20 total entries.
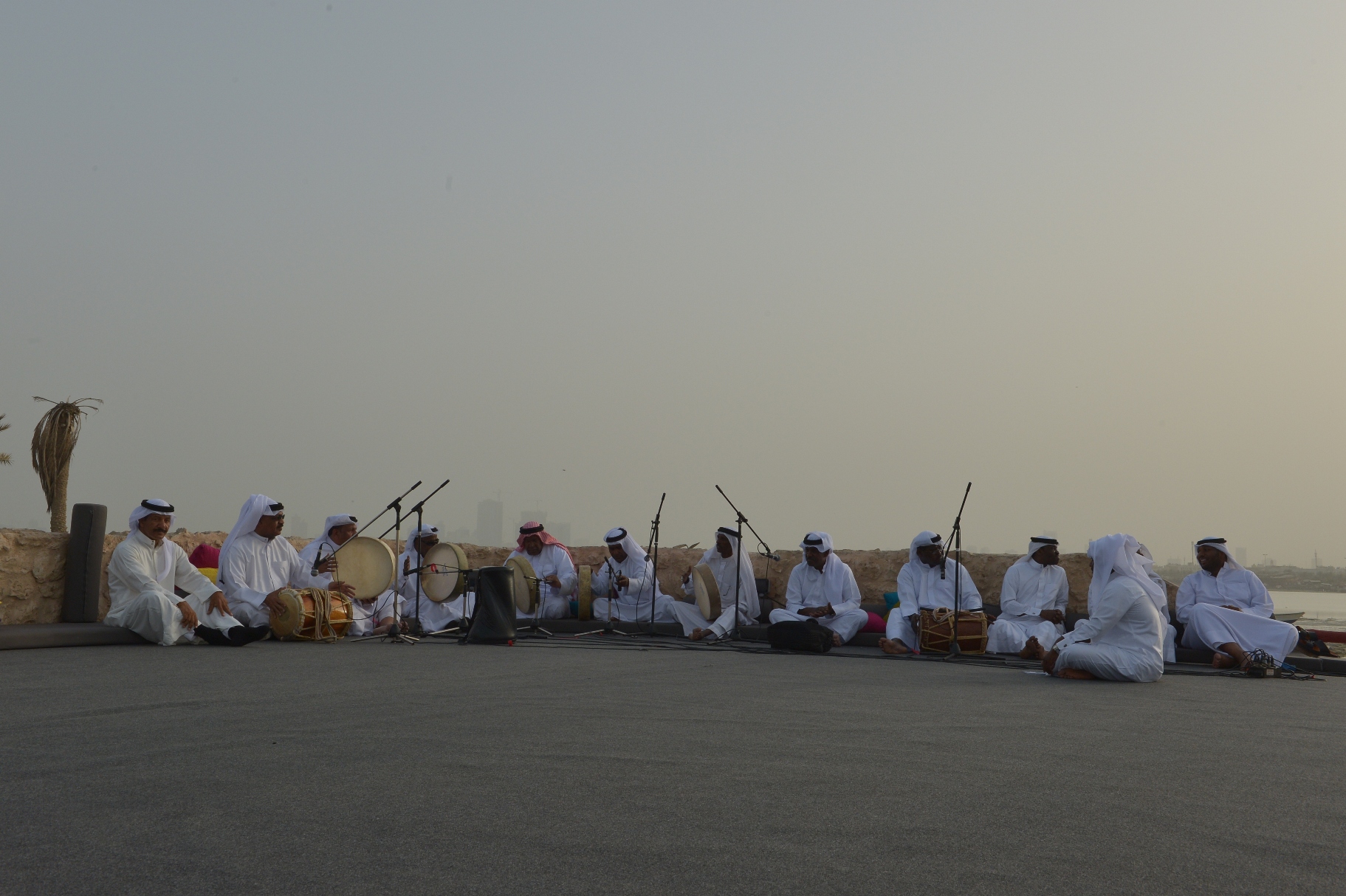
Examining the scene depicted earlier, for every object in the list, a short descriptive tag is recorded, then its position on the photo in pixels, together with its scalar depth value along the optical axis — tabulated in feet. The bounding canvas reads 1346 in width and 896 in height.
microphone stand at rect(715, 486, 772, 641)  31.32
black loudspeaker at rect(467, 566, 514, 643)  29.32
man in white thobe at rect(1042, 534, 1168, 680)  21.50
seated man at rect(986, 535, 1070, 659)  30.01
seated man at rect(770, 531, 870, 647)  32.99
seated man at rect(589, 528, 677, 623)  37.58
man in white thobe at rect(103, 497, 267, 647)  26.27
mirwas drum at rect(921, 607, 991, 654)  28.60
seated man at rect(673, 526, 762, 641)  35.81
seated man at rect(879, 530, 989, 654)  32.19
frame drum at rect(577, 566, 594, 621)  37.14
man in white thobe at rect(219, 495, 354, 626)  30.09
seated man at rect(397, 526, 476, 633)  36.40
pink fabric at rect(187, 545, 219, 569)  35.68
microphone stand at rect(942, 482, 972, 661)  26.37
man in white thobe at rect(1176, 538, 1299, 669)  26.07
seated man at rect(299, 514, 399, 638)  31.89
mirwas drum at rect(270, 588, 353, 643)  28.32
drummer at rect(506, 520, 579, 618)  37.65
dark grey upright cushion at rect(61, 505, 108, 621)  28.43
